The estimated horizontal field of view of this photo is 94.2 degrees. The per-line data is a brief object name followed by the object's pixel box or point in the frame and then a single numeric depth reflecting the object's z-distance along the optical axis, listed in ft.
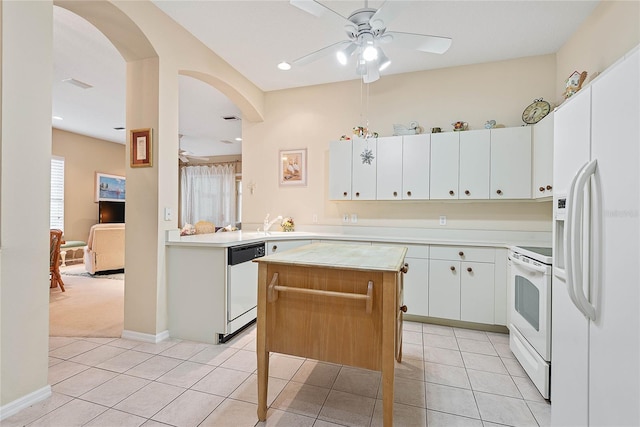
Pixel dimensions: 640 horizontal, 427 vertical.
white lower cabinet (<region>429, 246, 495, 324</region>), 9.59
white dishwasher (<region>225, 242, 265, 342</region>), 8.79
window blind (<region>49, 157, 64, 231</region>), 20.72
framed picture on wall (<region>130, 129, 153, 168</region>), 8.68
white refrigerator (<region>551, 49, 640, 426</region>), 3.08
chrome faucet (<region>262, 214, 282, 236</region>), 12.80
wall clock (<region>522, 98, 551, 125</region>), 9.98
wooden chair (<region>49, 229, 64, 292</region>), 13.56
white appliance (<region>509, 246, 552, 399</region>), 6.25
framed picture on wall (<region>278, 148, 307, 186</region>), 13.57
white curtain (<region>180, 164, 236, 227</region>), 27.78
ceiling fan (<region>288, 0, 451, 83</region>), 6.08
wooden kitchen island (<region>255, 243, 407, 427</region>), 4.80
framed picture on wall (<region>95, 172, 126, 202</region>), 23.32
